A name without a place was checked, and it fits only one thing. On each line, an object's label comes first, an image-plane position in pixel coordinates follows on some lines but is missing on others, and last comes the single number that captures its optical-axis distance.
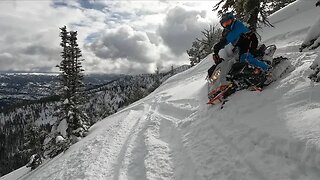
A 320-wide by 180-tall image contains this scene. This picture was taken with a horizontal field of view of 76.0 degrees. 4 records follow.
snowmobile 5.70
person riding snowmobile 5.90
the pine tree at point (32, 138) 21.84
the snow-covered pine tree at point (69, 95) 18.13
